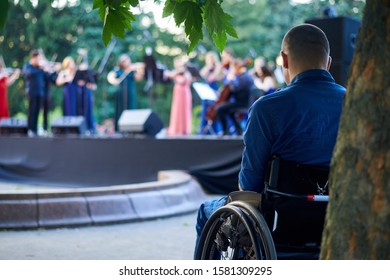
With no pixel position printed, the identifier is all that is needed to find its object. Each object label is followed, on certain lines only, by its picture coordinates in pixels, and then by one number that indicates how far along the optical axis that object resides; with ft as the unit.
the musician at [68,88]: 56.65
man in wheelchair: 8.86
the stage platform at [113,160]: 32.27
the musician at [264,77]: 44.80
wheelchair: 8.79
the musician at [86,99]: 56.85
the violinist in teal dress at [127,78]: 54.44
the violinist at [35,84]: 52.19
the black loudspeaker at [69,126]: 46.52
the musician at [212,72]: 49.37
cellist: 39.65
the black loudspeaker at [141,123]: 41.27
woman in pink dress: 53.83
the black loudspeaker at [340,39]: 23.94
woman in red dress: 59.01
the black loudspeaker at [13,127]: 48.57
